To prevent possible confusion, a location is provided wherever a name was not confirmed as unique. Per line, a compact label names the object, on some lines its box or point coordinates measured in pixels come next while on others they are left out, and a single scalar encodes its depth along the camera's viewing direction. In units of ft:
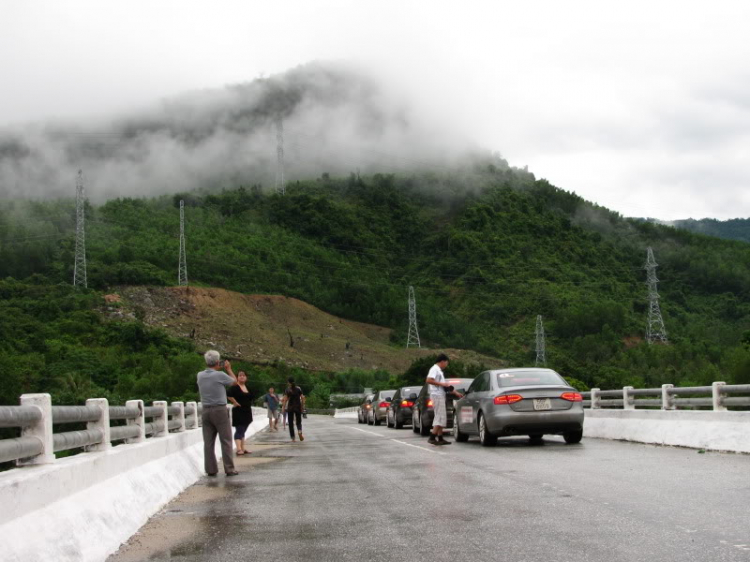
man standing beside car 62.18
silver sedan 57.93
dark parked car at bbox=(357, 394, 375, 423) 145.51
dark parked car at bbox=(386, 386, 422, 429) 104.06
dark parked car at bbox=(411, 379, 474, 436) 79.56
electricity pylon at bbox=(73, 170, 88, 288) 307.52
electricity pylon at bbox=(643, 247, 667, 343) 332.25
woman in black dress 62.28
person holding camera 42.80
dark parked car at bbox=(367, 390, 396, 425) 129.39
